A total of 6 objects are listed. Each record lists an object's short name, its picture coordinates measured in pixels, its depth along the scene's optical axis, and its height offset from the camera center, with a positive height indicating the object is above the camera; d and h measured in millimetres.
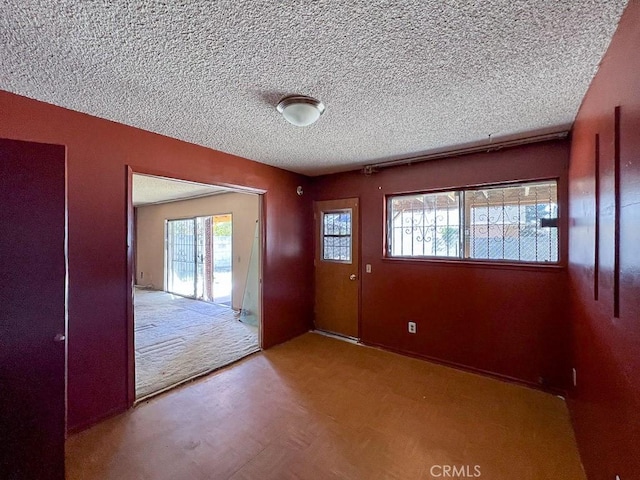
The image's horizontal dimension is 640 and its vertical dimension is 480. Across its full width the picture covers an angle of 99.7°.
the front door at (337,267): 3725 -410
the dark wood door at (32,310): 1269 -352
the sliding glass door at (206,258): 6191 -462
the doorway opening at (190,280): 3168 -989
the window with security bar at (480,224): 2568 +156
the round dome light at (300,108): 1771 +872
